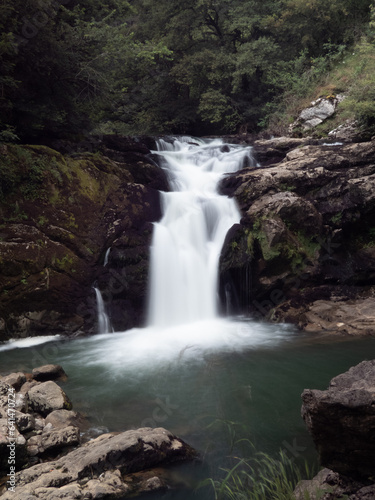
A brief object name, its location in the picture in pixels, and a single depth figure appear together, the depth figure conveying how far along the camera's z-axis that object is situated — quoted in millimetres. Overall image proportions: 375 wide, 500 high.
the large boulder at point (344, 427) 2520
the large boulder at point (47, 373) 5684
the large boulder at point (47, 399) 4547
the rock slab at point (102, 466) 2977
